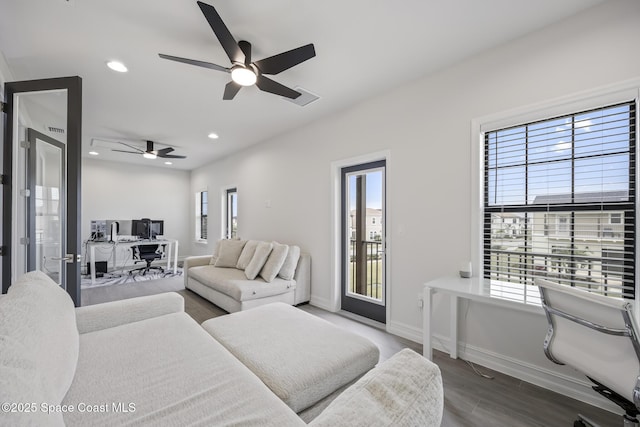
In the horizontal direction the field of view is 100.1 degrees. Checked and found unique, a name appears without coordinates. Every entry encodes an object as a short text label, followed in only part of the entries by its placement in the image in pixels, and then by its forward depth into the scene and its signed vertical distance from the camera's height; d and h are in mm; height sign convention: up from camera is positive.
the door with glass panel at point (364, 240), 3271 -367
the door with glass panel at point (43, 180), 2137 +251
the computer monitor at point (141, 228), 6184 -399
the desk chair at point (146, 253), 5816 -940
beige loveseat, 3381 -921
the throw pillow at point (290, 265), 3740 -756
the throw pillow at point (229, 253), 4410 -695
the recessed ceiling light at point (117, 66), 2492 +1369
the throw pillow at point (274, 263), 3600 -701
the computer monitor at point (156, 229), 6251 -425
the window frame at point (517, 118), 1740 +748
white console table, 1792 -593
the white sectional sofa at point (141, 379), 697 -758
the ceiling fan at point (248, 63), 1811 +1163
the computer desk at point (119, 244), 5191 -716
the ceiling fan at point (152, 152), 5051 +1136
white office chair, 1241 -663
